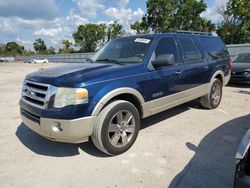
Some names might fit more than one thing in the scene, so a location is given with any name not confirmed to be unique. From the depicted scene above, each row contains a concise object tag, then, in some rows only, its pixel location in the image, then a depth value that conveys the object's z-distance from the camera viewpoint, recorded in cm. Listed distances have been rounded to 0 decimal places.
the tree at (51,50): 7214
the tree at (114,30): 4720
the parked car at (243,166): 165
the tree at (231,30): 2788
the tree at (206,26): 3552
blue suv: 266
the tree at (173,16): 3372
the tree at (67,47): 5893
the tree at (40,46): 7886
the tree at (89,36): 4847
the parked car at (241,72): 755
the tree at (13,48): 8549
